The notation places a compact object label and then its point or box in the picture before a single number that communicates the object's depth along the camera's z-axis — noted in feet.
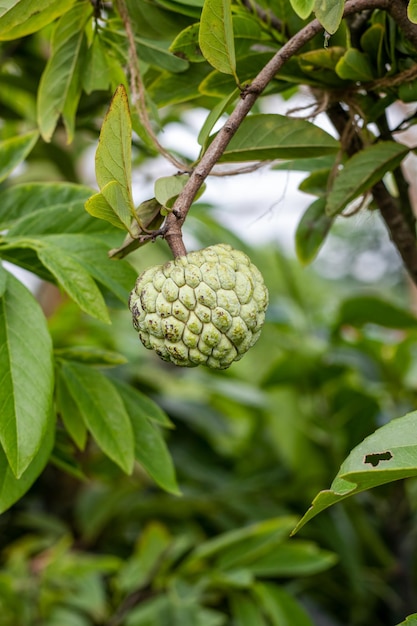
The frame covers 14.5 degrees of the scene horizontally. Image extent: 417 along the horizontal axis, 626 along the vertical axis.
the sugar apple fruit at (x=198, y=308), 2.82
